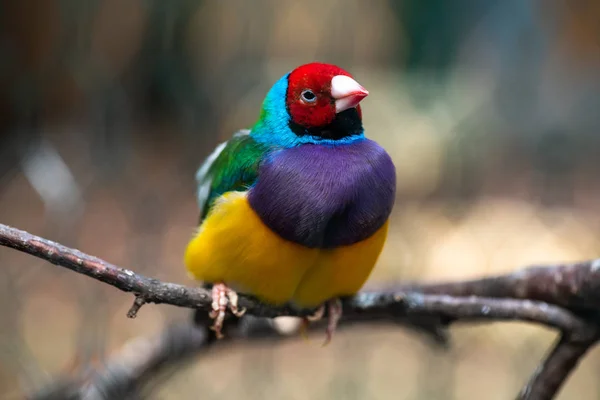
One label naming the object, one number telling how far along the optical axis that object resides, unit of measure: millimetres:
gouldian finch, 1378
